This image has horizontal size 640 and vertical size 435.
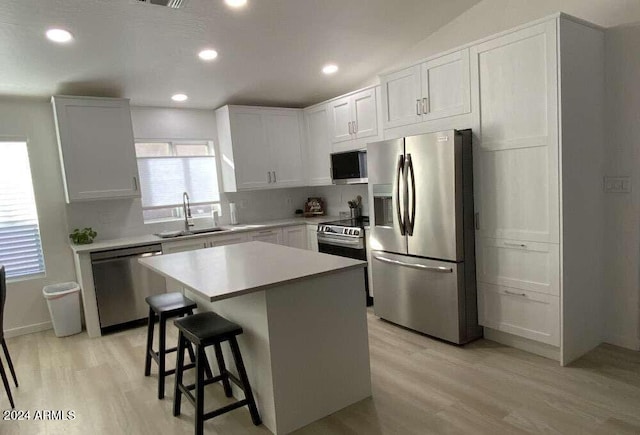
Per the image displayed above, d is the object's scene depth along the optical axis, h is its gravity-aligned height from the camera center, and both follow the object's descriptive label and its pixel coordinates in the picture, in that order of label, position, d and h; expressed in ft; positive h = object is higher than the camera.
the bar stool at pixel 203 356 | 7.18 -3.07
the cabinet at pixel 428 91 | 10.41 +2.32
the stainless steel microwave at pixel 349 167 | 14.71 +0.52
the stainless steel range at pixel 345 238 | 13.83 -2.03
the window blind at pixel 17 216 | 13.41 -0.34
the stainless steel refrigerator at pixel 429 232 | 10.25 -1.54
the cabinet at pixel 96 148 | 13.12 +1.75
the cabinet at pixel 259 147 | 16.35 +1.69
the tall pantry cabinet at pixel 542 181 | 8.81 -0.33
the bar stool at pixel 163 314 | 9.07 -2.76
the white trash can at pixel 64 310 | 13.21 -3.53
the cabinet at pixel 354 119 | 14.21 +2.28
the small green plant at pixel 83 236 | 13.73 -1.19
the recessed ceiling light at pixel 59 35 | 9.71 +4.07
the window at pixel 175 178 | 15.64 +0.64
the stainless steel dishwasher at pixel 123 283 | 13.15 -2.86
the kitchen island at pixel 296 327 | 7.22 -2.70
